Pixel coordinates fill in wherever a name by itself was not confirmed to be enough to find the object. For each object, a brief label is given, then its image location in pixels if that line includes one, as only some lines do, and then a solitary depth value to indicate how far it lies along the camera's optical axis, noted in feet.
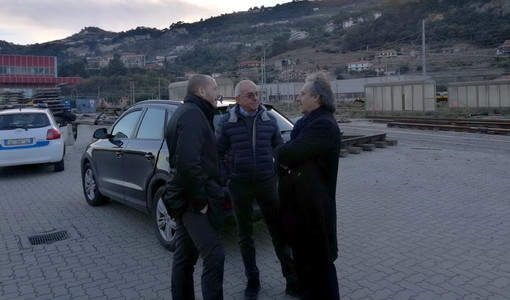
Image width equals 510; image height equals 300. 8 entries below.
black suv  17.85
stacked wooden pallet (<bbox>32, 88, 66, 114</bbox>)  98.07
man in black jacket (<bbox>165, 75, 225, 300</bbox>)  10.80
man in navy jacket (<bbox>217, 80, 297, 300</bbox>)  13.56
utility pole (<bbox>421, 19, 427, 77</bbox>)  128.57
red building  227.40
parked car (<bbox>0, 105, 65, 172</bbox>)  35.04
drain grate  19.57
